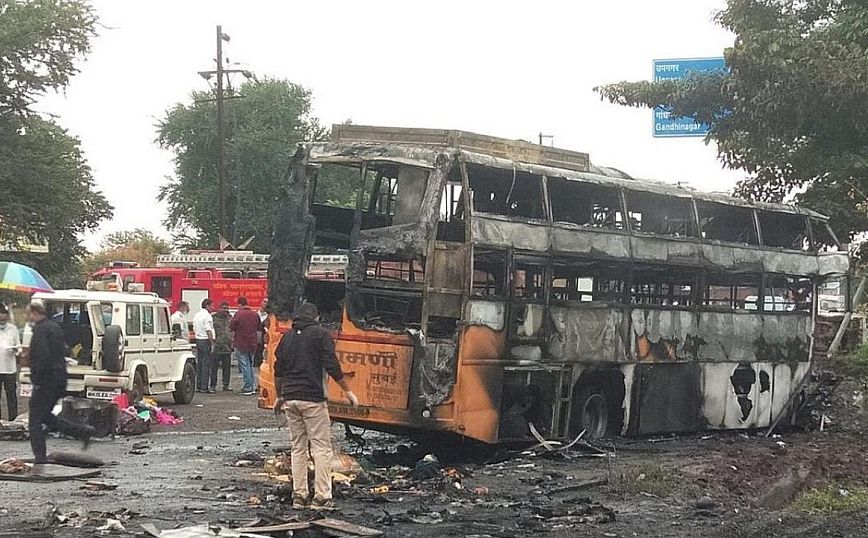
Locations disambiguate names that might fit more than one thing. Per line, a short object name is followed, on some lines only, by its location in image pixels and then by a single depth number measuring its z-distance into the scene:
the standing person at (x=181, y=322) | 21.34
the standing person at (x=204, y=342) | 23.34
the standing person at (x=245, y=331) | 23.30
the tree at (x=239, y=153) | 59.75
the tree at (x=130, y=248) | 75.25
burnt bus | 12.85
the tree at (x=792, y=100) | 18.36
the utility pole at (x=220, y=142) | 41.16
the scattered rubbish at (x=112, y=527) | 8.85
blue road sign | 21.88
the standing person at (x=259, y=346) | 23.73
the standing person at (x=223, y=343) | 24.11
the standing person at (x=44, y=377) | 11.88
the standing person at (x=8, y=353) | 16.16
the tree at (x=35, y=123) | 32.66
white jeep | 17.91
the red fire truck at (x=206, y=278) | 33.56
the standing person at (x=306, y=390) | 10.48
